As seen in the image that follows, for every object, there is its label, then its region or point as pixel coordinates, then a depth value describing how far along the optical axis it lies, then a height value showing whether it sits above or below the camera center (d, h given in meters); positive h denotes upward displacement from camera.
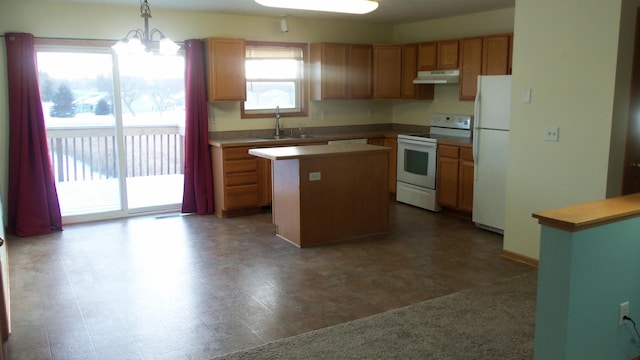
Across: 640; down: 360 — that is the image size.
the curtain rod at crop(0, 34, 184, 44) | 5.73 +0.73
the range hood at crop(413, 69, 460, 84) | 6.66 +0.40
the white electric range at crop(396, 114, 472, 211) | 6.61 -0.63
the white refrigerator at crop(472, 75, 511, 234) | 5.41 -0.41
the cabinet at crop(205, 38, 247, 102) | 6.45 +0.46
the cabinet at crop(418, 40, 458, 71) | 6.67 +0.67
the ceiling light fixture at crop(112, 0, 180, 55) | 4.12 +0.48
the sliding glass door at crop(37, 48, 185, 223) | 6.09 -0.21
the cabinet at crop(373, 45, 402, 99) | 7.46 +0.52
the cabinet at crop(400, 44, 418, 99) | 7.32 +0.53
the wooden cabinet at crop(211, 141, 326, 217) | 6.45 -0.90
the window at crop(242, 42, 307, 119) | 7.07 +0.38
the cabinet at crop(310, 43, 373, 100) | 7.28 +0.51
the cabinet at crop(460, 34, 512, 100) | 5.98 +0.56
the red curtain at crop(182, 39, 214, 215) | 6.47 -0.41
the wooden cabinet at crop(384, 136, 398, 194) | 7.46 -0.69
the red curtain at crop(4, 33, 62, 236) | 5.53 -0.45
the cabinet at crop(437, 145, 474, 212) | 6.13 -0.80
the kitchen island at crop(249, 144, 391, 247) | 5.19 -0.84
